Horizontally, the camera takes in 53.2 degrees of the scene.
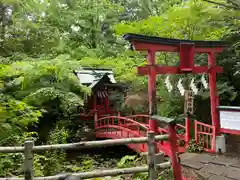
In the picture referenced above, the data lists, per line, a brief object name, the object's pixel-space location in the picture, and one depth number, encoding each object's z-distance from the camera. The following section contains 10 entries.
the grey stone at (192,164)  5.74
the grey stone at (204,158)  6.20
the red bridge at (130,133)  7.49
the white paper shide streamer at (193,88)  7.00
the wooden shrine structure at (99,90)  11.71
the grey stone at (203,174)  5.14
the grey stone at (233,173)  5.02
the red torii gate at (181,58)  6.52
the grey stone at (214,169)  5.31
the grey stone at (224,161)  5.87
